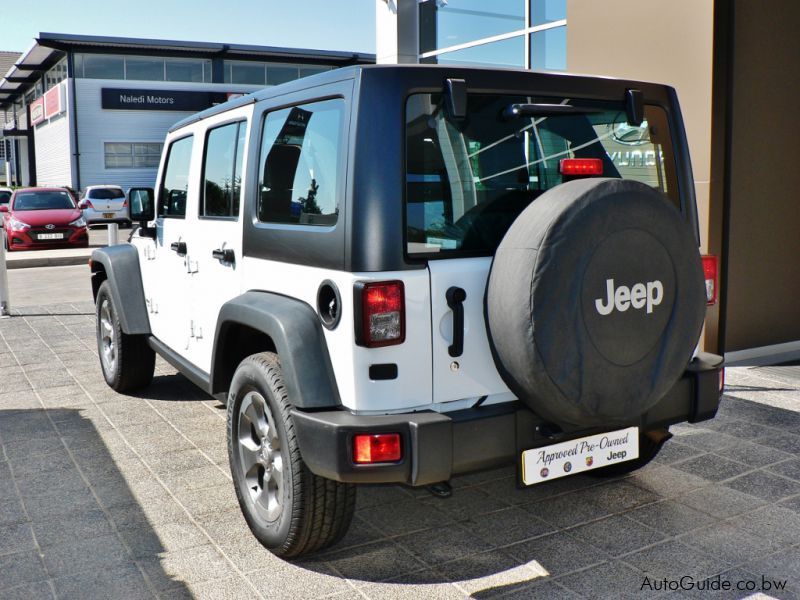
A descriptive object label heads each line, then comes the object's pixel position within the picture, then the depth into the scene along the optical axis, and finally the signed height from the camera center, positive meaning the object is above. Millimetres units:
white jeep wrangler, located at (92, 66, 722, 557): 2824 -314
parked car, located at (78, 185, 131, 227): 26641 +79
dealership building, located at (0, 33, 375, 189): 37562 +5430
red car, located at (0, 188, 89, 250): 18172 -328
